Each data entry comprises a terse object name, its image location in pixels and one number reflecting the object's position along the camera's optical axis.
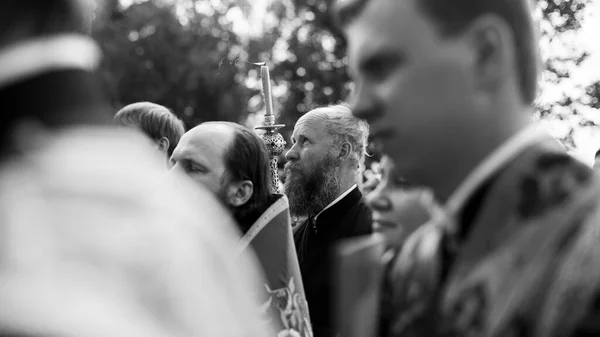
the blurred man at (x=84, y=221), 1.10
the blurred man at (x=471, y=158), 1.68
